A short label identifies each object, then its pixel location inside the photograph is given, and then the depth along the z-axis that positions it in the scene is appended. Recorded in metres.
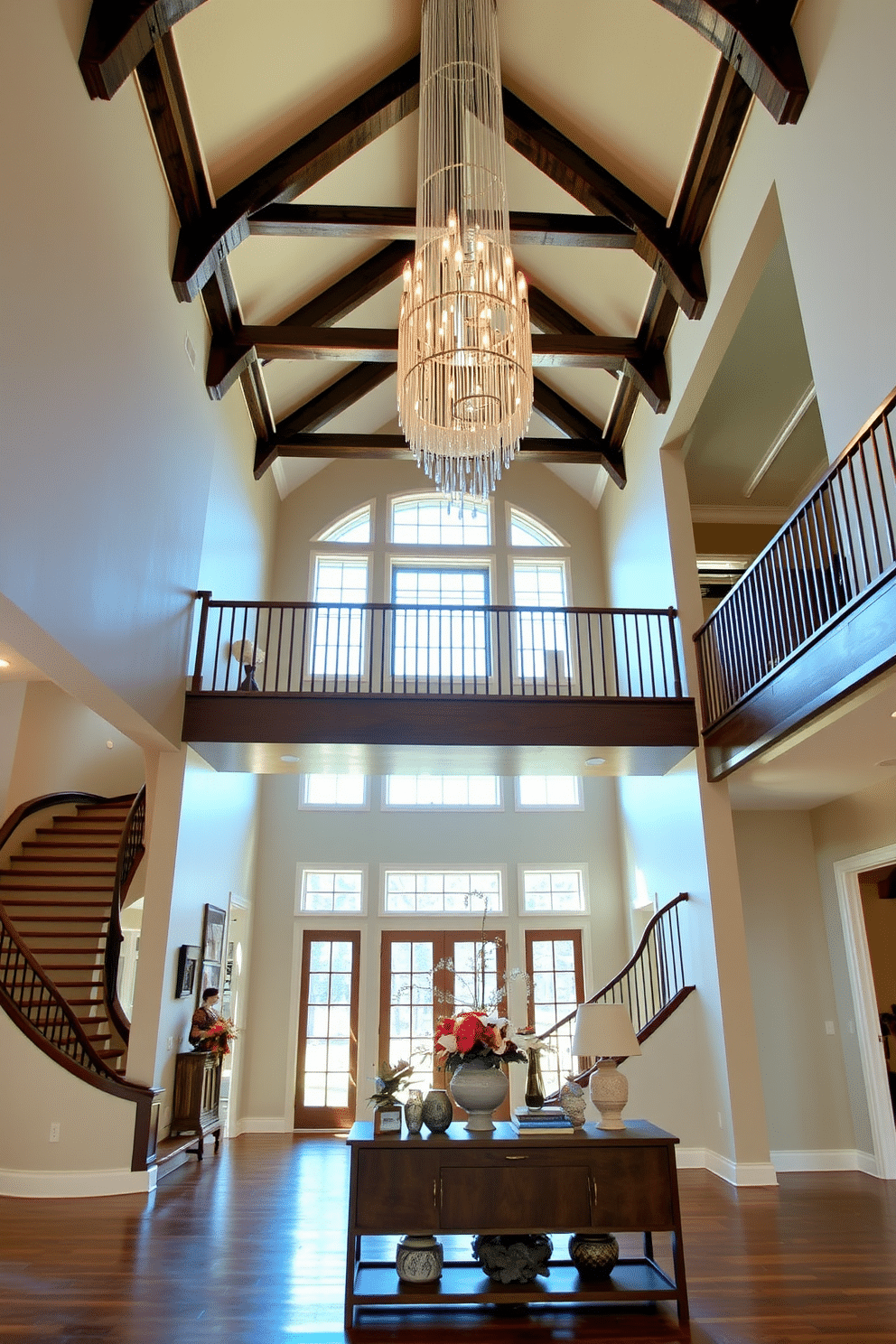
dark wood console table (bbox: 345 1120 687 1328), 3.74
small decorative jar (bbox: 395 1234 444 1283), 3.81
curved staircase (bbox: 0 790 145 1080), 6.23
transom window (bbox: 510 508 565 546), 11.73
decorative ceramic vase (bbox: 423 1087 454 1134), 4.03
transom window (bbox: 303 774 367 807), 10.59
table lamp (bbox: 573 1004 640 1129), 4.06
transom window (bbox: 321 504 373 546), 11.64
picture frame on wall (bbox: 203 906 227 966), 7.86
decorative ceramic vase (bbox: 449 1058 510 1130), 4.02
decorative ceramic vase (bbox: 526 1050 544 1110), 4.12
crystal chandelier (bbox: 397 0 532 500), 5.54
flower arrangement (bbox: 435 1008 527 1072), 4.06
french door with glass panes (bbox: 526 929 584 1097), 9.92
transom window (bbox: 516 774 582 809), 10.70
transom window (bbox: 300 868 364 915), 10.23
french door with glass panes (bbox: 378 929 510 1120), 9.77
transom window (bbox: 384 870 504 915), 10.24
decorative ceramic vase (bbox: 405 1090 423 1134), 4.01
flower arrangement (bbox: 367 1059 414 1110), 4.02
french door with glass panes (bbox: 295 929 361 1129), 9.49
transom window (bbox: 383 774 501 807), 10.62
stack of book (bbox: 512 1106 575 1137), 3.95
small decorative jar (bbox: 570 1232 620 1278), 3.94
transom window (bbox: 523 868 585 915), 10.34
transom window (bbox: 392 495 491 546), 11.68
